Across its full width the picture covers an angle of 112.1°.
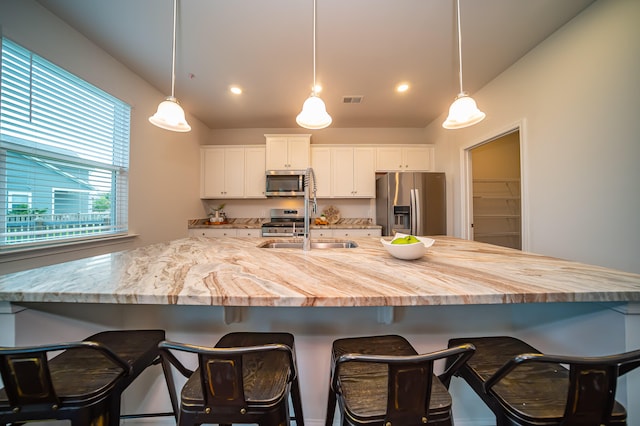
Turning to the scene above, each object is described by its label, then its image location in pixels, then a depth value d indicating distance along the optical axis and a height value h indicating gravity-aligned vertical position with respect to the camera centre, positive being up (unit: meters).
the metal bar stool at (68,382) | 0.56 -0.52
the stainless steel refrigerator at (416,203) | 3.15 +0.23
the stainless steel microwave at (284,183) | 3.51 +0.58
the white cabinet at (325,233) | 3.42 -0.23
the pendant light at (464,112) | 1.40 +0.70
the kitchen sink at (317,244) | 1.79 -0.22
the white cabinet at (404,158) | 3.63 +1.02
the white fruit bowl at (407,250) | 1.09 -0.16
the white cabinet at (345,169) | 3.63 +0.83
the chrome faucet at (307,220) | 1.55 -0.01
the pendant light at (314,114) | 1.47 +0.72
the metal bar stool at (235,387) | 0.54 -0.52
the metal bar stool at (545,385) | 0.52 -0.53
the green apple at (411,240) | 1.12 -0.11
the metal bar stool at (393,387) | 0.53 -0.53
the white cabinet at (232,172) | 3.64 +0.79
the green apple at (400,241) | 1.15 -0.12
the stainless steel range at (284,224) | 3.42 -0.09
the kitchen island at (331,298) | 0.68 -0.25
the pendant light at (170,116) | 1.43 +0.69
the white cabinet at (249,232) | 3.46 -0.22
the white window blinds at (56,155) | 1.50 +0.52
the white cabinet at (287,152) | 3.54 +1.09
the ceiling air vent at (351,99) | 2.86 +1.61
